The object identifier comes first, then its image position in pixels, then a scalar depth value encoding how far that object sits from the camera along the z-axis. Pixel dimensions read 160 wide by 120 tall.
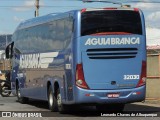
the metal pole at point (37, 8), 43.00
